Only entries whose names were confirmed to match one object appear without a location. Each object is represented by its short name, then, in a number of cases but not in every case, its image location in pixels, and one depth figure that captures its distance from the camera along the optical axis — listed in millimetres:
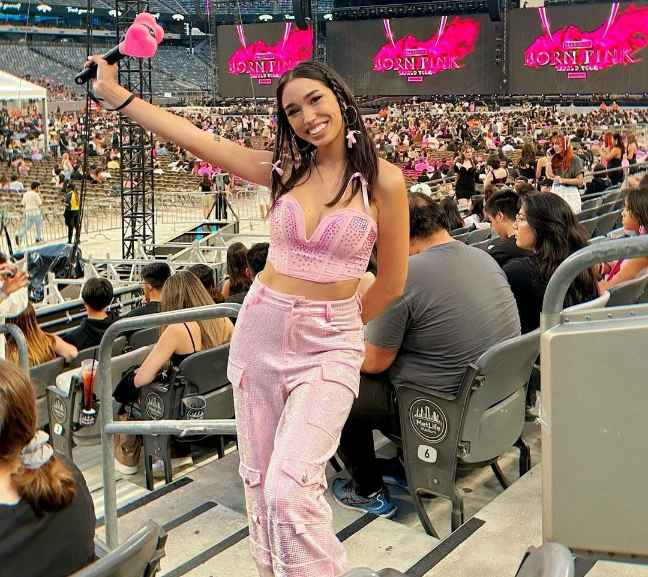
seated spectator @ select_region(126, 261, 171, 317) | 4465
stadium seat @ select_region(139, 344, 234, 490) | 2953
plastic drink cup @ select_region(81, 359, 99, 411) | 3109
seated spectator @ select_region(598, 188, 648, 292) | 3188
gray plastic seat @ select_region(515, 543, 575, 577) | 926
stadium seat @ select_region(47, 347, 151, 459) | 3197
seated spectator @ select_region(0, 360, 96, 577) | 1277
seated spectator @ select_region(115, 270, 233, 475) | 3070
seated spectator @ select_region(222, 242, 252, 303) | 4453
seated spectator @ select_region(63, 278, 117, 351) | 4207
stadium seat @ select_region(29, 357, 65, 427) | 3488
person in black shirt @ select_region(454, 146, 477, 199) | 10258
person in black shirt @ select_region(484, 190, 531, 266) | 4129
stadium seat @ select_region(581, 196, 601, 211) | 7195
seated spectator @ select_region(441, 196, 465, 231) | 4715
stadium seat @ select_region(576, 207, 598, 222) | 5940
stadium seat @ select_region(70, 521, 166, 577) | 1063
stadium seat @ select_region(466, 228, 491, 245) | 5613
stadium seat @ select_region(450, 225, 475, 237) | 5715
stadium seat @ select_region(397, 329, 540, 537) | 2246
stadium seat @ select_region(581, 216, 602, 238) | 5366
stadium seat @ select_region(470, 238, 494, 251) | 4565
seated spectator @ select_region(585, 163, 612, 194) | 8430
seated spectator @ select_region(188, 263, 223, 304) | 4158
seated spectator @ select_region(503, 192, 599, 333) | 3021
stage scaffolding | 12211
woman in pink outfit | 1477
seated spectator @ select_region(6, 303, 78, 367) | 3633
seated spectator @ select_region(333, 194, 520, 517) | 2359
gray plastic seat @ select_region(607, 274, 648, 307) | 2668
